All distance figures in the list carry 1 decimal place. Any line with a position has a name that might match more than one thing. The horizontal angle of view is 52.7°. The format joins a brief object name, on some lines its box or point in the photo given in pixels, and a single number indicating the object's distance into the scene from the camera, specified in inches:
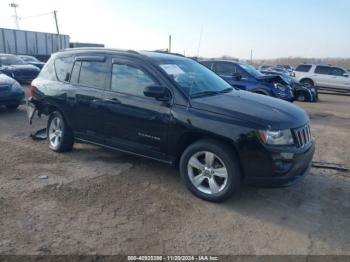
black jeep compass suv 161.3
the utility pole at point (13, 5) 2682.1
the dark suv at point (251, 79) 437.1
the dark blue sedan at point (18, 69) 622.5
